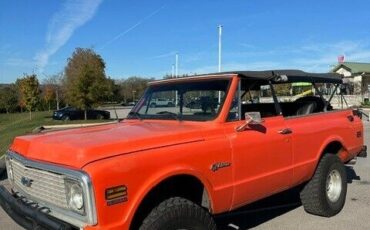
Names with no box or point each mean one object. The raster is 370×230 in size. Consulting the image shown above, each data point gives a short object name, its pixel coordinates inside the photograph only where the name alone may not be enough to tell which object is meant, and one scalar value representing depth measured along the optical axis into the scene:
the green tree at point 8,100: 57.91
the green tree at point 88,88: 34.88
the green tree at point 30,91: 41.38
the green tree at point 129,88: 84.50
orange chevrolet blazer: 3.42
